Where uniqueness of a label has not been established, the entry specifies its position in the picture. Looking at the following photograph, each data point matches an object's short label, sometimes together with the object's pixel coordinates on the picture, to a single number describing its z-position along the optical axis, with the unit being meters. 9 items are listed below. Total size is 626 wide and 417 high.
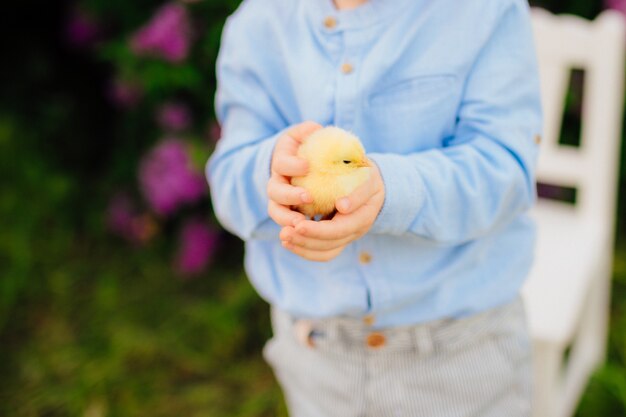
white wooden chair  1.64
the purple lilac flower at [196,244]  2.53
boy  1.06
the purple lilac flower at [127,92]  2.48
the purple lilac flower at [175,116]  2.33
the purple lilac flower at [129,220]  2.72
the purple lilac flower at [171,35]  2.12
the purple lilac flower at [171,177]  2.30
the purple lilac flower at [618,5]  2.20
